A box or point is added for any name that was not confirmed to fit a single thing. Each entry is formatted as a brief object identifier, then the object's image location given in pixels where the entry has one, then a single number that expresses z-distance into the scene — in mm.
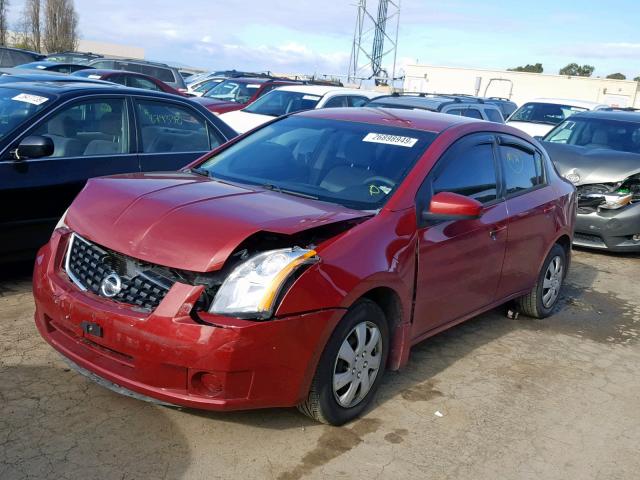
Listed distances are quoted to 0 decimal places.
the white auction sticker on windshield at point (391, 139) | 4590
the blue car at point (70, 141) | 5316
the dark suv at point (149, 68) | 19094
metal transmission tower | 52156
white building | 50906
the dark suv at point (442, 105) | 11359
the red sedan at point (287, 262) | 3301
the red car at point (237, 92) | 14859
